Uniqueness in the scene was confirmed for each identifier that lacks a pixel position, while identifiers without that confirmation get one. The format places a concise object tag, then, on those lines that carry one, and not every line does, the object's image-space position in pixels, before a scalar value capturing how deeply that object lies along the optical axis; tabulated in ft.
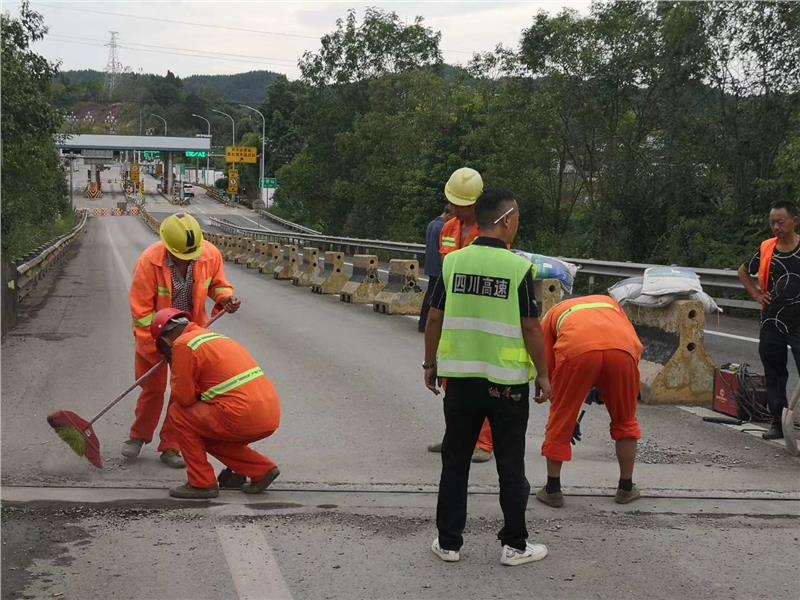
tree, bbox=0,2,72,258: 57.62
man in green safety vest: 15.29
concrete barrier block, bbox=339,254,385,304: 59.11
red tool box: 26.40
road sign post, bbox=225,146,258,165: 328.70
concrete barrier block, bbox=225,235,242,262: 115.18
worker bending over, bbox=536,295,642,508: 17.67
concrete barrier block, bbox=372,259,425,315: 53.11
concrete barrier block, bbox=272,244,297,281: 80.38
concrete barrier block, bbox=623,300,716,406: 28.25
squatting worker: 18.83
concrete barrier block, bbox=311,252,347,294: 66.59
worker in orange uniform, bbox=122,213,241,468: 21.72
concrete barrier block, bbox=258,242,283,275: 85.69
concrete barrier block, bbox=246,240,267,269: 95.20
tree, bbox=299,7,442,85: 218.18
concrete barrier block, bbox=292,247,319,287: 73.05
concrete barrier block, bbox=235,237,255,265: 104.19
